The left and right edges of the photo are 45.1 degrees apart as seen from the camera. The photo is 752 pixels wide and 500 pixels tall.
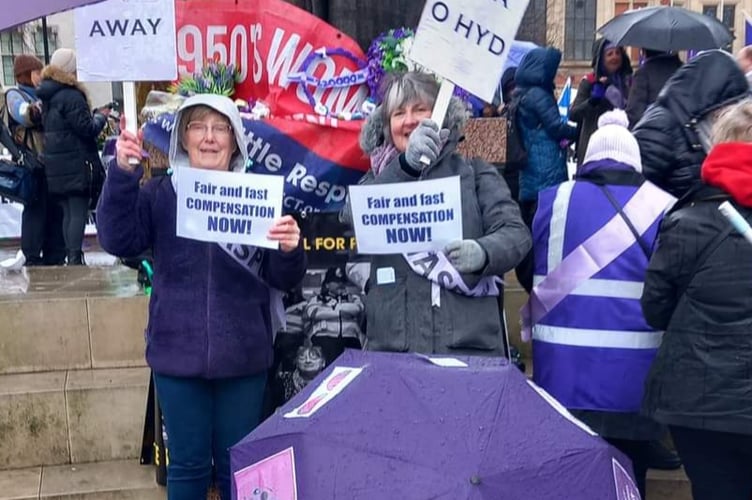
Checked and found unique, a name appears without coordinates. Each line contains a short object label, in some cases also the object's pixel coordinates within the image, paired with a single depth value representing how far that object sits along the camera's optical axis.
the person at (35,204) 7.04
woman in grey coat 2.92
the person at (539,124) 6.14
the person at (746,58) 5.18
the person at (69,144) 6.55
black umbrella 6.15
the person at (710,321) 2.68
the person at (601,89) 6.39
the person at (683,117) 3.46
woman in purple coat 3.05
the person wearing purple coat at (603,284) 3.19
